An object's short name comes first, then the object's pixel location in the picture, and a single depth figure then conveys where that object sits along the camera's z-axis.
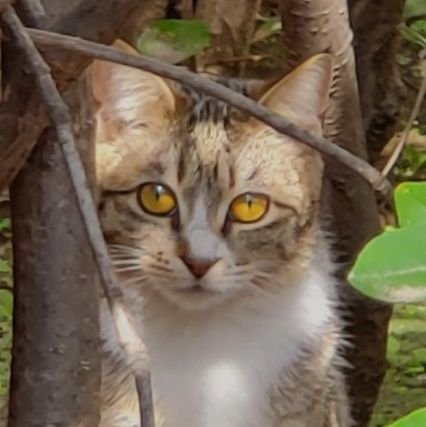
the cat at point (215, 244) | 1.87
